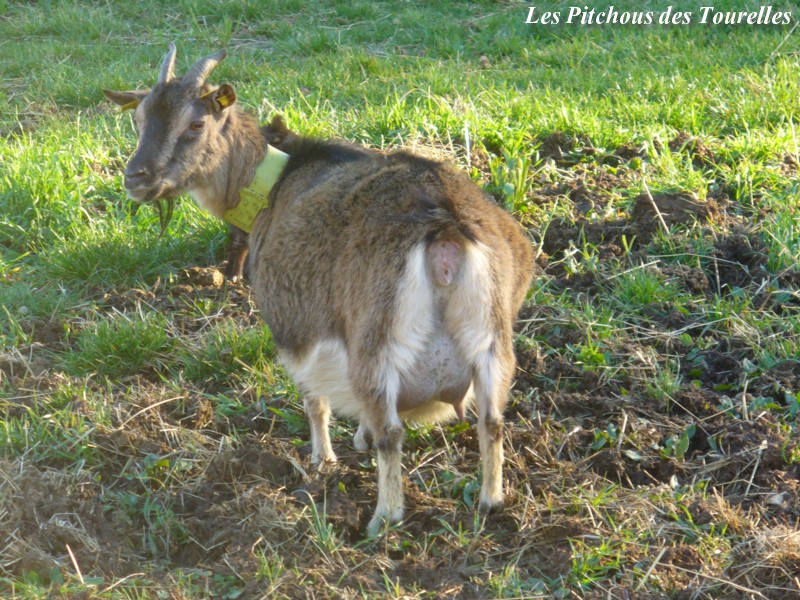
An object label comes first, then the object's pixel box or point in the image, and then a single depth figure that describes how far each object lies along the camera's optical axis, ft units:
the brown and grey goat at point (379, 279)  22.89
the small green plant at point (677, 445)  26.73
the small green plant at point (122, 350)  31.22
